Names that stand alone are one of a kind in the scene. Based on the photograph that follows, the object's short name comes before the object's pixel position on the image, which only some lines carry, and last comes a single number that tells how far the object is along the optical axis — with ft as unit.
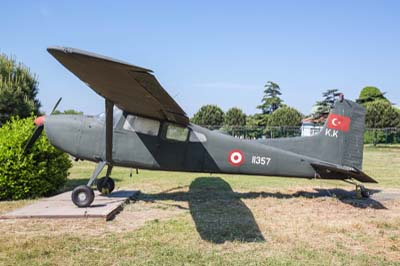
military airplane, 25.70
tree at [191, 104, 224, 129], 210.79
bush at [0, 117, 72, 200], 27.73
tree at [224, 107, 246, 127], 211.61
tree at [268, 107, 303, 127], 187.98
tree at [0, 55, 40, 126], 86.22
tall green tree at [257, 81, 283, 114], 262.10
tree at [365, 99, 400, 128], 166.61
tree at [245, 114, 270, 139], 222.28
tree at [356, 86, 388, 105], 239.50
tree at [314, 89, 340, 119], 218.05
